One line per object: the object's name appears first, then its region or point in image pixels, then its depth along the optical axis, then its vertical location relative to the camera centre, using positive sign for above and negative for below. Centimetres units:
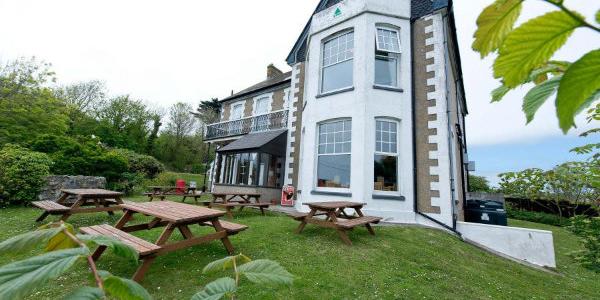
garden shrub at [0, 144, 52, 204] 789 -16
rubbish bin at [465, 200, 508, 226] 816 -60
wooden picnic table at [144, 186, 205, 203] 1007 -67
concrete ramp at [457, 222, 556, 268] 587 -110
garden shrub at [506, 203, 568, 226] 1388 -109
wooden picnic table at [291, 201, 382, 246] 520 -71
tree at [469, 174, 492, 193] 2161 +87
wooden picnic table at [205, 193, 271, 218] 778 -72
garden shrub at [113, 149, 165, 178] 1665 +72
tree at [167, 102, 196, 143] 3438 +750
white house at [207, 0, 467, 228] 775 +242
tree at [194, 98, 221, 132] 3691 +999
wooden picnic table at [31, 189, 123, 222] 560 -77
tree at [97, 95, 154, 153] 2966 +657
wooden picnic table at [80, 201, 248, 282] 330 -79
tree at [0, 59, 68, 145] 1281 +362
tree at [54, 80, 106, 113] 3055 +928
